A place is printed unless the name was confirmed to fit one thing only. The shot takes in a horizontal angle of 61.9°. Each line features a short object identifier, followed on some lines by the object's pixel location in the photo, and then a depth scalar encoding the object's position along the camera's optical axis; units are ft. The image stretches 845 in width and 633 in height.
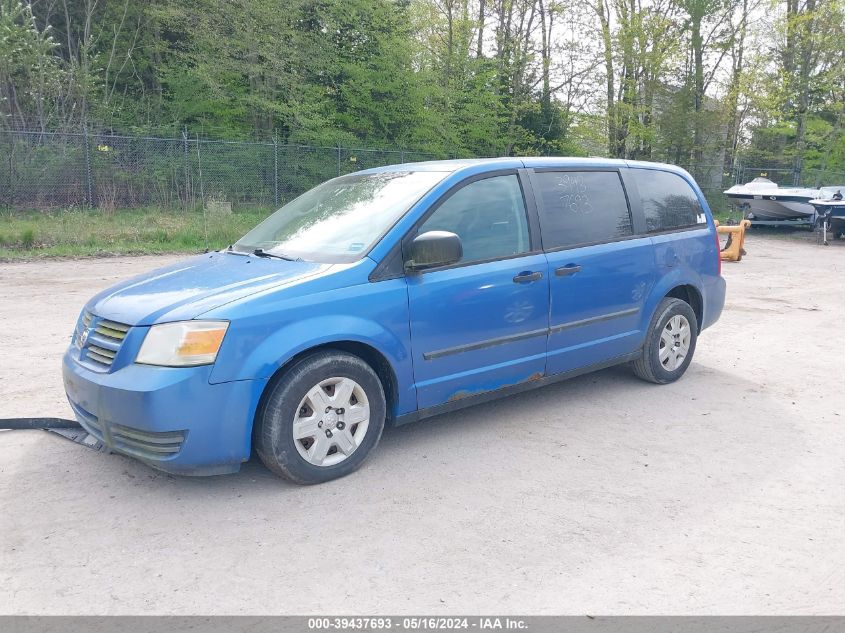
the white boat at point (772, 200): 72.59
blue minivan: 11.73
